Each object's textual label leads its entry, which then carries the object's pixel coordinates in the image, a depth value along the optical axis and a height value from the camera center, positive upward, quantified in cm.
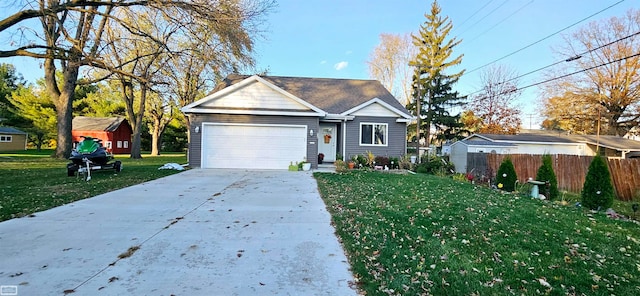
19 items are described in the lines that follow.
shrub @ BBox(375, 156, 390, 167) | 1491 -52
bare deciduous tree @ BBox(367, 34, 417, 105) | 3294 +936
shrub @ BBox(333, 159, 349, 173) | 1301 -73
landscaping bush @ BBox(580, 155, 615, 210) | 737 -80
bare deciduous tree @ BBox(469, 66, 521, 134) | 3200 +518
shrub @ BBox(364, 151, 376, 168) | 1484 -44
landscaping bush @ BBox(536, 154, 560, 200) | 902 -66
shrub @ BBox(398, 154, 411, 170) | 1521 -62
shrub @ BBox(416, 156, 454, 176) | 1464 -77
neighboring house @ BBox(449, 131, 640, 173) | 2223 +65
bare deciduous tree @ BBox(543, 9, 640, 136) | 2556 +621
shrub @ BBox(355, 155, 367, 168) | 1477 -54
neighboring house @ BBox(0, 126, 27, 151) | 3111 +44
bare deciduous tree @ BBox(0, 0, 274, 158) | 962 +419
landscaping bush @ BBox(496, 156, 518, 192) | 991 -78
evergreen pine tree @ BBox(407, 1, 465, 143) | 3075 +753
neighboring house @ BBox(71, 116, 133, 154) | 3216 +158
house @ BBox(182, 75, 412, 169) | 1345 +87
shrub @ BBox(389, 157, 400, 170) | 1505 -62
